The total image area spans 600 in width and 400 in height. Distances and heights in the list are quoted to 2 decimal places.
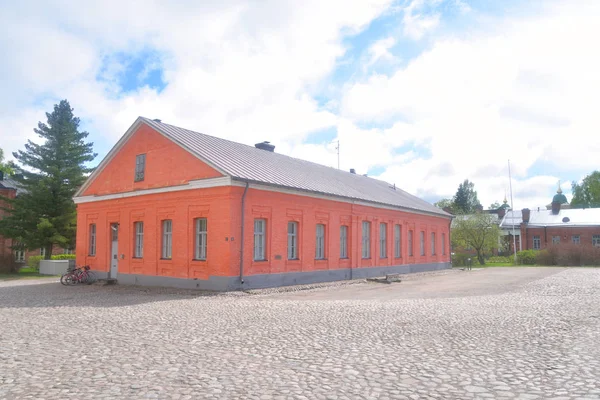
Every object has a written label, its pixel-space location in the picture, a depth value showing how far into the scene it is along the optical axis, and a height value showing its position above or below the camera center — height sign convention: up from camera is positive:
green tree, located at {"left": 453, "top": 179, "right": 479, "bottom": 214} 83.99 +8.10
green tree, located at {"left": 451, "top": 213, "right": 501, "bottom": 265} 46.53 +0.98
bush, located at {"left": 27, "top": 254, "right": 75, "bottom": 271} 34.72 -0.99
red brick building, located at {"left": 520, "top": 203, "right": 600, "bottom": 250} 54.25 +1.80
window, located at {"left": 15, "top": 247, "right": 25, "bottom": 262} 40.75 -0.98
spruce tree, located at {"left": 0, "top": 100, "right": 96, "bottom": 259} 32.09 +3.99
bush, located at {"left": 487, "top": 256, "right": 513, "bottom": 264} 50.08 -1.69
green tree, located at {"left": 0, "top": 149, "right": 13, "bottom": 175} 48.81 +7.79
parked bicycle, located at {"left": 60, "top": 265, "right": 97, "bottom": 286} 22.23 -1.48
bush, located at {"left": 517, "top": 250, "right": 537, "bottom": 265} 44.53 -1.26
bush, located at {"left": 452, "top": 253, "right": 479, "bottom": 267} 43.28 -1.38
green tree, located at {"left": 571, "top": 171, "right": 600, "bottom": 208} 73.00 +7.73
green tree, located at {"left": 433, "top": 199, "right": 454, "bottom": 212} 73.49 +6.16
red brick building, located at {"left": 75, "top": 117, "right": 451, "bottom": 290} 18.66 +1.16
